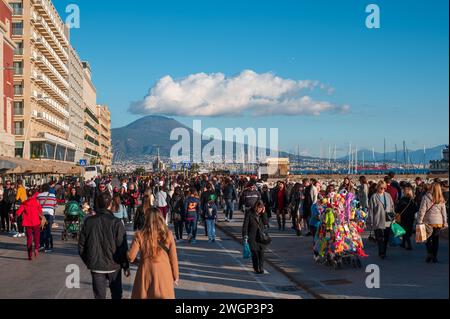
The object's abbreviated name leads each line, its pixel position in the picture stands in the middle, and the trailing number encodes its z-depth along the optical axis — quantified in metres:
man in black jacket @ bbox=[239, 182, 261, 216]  19.11
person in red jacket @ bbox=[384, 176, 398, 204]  18.42
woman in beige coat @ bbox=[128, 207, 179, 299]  7.14
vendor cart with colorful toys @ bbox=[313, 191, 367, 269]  13.16
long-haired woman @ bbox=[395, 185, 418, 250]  16.17
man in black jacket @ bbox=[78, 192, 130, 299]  7.98
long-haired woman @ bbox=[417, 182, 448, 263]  13.27
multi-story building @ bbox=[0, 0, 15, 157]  51.09
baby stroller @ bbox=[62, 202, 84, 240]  19.70
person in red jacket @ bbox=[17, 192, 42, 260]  15.38
